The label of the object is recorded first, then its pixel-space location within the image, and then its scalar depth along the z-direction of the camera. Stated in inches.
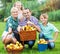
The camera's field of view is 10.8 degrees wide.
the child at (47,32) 219.1
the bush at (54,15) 418.6
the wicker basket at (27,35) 208.3
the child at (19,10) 218.4
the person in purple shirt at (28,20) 214.8
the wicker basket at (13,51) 189.0
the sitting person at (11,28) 207.1
